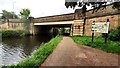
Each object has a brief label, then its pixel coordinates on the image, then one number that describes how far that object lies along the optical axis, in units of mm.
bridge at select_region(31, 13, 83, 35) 9643
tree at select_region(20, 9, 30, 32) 16902
